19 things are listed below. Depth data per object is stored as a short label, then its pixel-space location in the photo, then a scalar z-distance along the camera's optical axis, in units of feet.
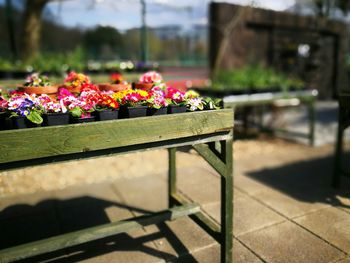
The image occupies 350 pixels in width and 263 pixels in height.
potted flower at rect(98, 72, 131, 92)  8.53
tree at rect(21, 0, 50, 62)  18.54
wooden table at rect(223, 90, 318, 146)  17.38
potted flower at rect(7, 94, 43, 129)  5.73
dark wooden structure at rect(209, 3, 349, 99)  25.22
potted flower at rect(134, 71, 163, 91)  8.73
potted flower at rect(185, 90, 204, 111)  7.09
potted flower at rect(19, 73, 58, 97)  7.86
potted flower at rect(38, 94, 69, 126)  5.98
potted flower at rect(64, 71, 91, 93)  8.39
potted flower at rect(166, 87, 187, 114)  6.91
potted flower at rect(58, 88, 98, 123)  6.14
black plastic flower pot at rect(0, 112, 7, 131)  5.90
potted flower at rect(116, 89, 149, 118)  6.54
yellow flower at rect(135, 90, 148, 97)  6.99
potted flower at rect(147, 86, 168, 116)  6.71
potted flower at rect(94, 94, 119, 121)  6.35
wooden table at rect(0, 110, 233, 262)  5.61
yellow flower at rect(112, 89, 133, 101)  6.84
